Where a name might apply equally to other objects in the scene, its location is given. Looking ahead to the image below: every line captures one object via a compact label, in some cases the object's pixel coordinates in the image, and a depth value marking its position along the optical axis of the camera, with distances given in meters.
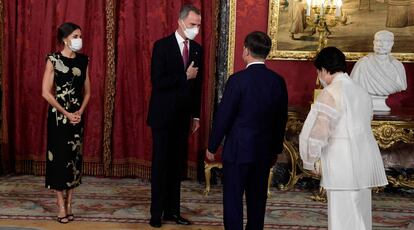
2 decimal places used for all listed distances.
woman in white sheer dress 2.97
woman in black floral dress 3.99
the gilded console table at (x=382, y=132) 4.93
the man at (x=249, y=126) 3.15
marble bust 5.15
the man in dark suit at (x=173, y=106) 3.92
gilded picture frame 5.44
